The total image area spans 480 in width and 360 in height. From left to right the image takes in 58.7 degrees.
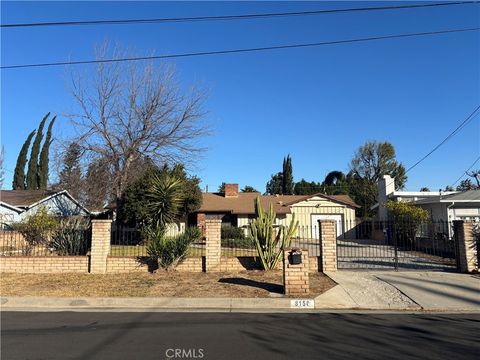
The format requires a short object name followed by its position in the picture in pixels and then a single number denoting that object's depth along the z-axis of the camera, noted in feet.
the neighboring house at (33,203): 110.93
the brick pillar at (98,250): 45.50
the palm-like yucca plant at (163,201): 52.69
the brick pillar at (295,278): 35.76
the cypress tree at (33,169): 164.66
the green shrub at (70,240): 50.57
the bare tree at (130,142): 83.66
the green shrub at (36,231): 52.65
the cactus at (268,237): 44.93
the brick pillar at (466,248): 45.75
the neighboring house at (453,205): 85.05
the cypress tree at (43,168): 165.78
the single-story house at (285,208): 123.54
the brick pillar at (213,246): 46.11
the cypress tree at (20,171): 164.04
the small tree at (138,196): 82.18
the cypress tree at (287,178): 220.84
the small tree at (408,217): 77.20
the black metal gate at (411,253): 52.47
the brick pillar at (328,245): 46.21
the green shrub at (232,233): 104.18
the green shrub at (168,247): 44.78
